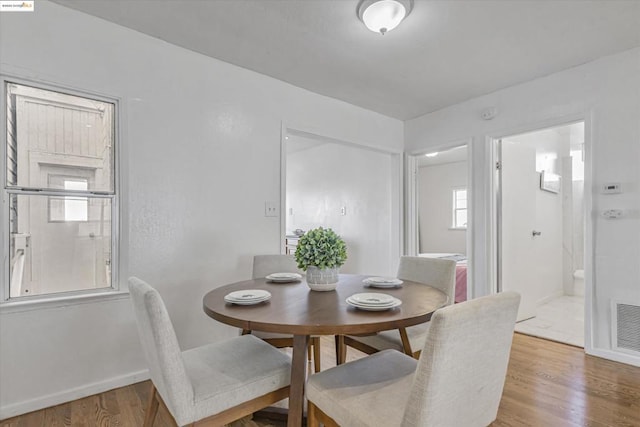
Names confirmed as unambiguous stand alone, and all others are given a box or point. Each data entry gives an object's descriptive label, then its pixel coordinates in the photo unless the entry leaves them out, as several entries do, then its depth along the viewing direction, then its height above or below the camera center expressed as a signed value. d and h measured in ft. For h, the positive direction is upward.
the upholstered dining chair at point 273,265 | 7.82 -1.24
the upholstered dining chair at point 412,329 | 5.73 -2.08
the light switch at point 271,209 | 9.34 +0.18
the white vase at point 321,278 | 5.53 -1.08
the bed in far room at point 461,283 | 12.34 -2.63
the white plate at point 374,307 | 4.33 -1.24
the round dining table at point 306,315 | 3.83 -1.30
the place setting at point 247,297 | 4.66 -1.23
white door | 11.10 -0.24
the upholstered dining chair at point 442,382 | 2.89 -1.75
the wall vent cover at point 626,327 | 7.87 -2.76
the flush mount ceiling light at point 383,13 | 6.04 +3.91
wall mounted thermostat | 8.17 +0.71
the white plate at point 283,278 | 6.51 -1.27
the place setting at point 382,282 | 5.84 -1.25
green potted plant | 5.46 -0.71
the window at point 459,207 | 20.93 +0.56
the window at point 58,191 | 6.17 +0.48
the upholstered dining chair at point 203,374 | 3.62 -2.11
